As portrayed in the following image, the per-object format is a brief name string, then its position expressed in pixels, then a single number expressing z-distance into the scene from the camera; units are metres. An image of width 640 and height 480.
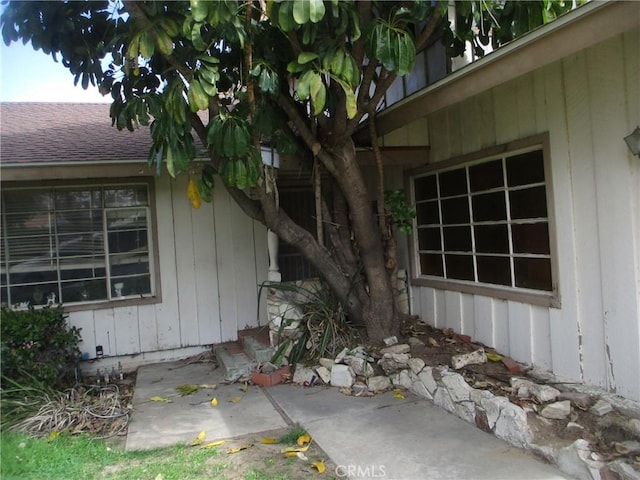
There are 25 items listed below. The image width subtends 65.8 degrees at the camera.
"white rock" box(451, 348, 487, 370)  4.50
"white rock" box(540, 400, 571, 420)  3.46
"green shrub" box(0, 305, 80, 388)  4.71
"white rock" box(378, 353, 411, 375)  4.79
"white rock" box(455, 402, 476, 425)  3.85
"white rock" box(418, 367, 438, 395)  4.34
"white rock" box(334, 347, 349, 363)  5.00
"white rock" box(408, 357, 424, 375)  4.57
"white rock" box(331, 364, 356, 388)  4.82
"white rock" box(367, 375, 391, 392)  4.71
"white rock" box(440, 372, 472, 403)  3.98
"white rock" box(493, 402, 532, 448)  3.36
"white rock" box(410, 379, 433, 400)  4.42
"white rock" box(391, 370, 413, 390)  4.67
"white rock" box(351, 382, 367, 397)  4.68
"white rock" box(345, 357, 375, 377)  4.82
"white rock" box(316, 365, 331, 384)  4.98
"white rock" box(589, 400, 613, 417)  3.40
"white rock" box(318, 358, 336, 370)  5.03
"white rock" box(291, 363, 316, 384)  5.04
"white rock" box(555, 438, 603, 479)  2.85
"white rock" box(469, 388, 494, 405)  3.79
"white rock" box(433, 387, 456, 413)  4.11
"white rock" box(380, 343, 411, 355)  4.96
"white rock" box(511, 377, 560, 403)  3.69
